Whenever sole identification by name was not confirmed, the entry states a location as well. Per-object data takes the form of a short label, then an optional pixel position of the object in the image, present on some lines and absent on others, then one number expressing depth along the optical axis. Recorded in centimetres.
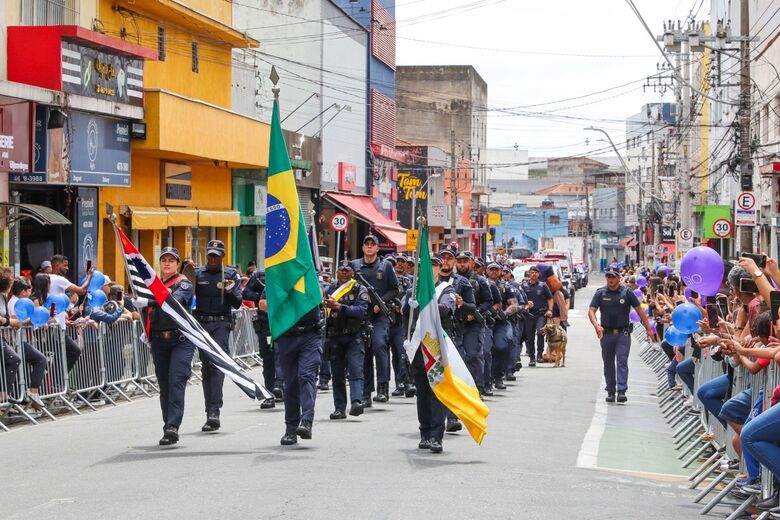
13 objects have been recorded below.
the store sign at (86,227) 2534
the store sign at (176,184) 3050
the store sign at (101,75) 2384
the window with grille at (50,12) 2375
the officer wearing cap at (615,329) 1862
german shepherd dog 2586
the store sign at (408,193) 6303
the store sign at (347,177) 4872
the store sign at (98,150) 2430
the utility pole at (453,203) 5662
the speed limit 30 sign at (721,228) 3198
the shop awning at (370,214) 4806
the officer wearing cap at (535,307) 2544
